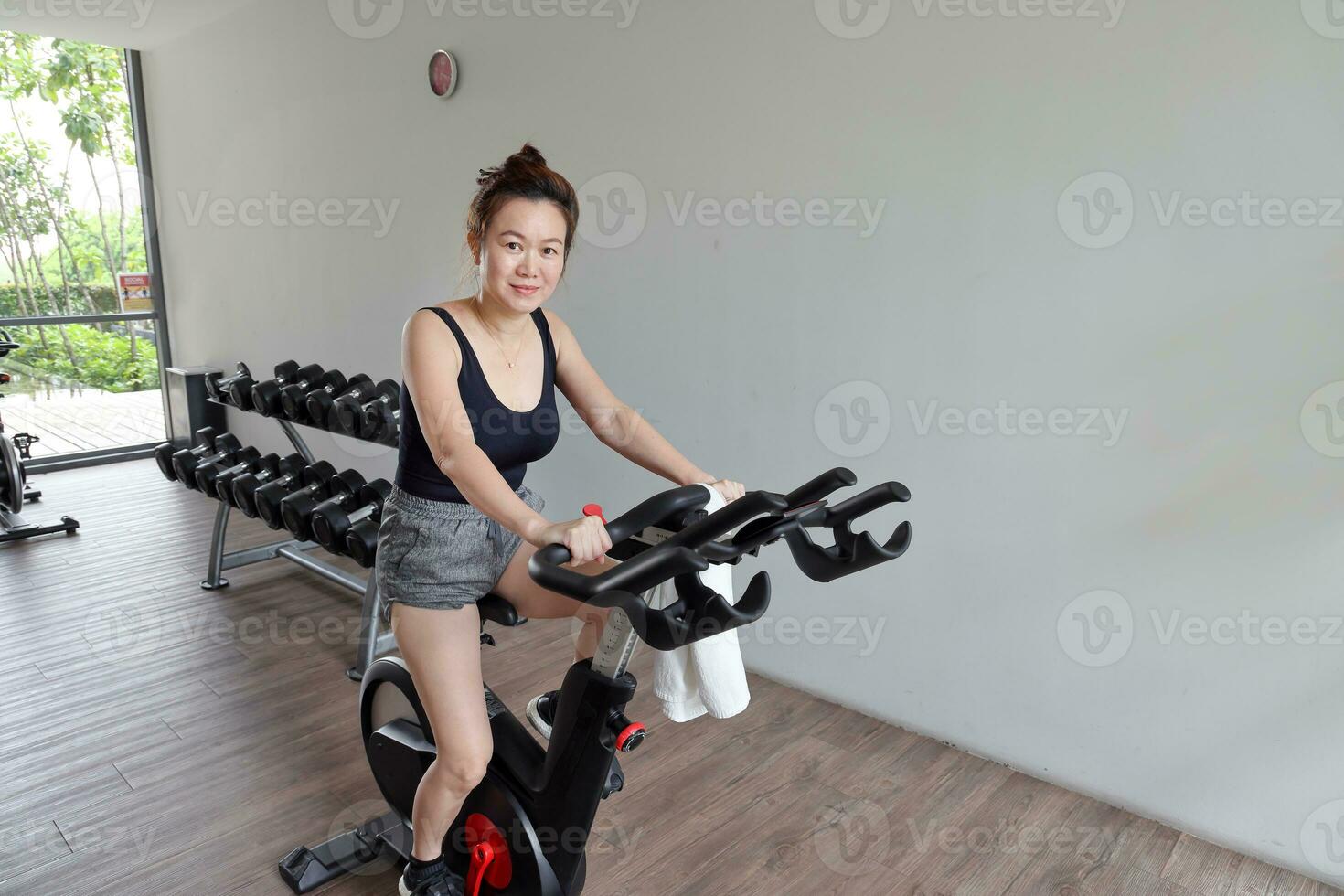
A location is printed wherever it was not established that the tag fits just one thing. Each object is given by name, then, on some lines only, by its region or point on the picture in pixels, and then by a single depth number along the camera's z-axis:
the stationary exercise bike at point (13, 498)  3.55
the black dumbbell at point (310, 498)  2.47
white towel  1.13
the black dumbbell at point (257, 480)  2.68
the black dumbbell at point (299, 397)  2.82
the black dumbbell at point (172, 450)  3.02
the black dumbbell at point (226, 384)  3.04
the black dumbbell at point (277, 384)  2.89
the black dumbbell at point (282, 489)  2.58
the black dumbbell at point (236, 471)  2.78
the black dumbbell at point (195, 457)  2.96
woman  1.34
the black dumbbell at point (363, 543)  2.25
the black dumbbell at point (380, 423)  2.60
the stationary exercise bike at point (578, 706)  0.94
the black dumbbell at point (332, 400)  2.67
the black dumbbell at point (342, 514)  2.37
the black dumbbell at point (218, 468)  2.86
